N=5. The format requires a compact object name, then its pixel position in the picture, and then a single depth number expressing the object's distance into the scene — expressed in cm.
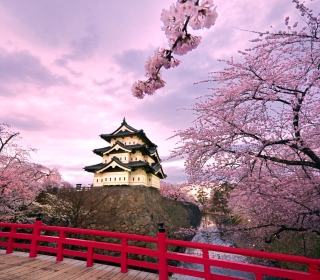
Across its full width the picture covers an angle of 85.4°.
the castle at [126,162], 1773
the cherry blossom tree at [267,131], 416
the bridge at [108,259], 268
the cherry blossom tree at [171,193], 3194
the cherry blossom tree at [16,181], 998
